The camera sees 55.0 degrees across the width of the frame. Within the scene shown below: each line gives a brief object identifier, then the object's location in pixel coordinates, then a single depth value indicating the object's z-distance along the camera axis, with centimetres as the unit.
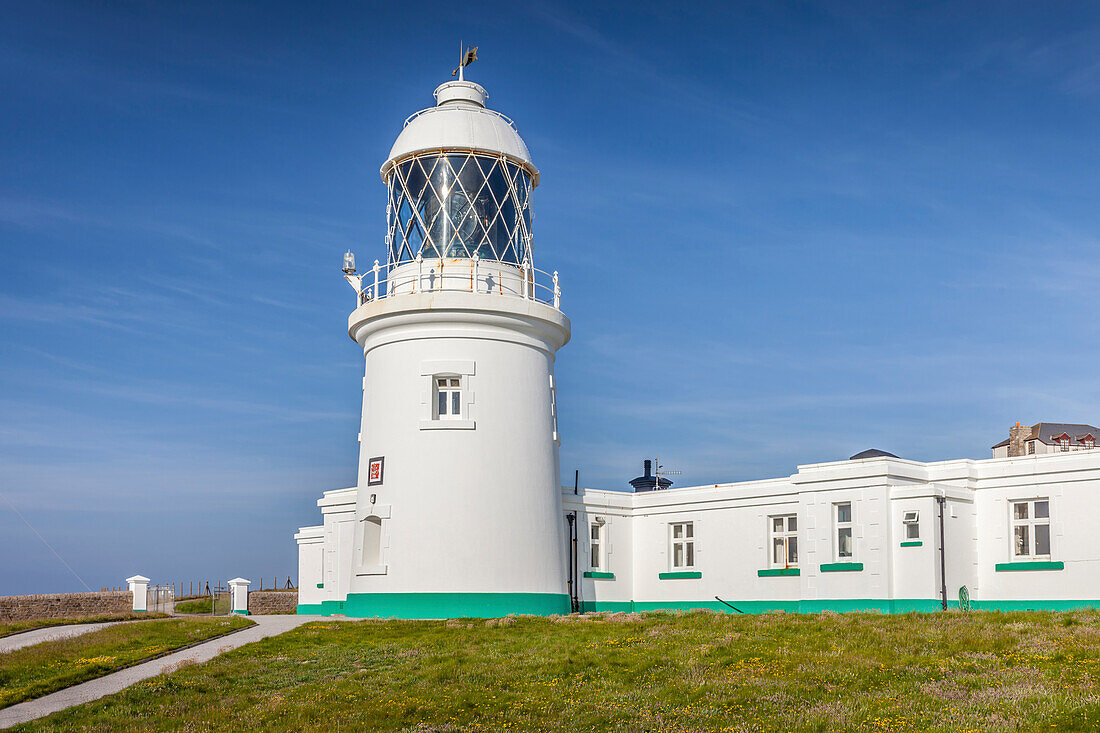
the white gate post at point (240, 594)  3394
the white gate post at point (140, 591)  3184
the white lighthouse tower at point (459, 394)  2472
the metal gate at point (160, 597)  3209
